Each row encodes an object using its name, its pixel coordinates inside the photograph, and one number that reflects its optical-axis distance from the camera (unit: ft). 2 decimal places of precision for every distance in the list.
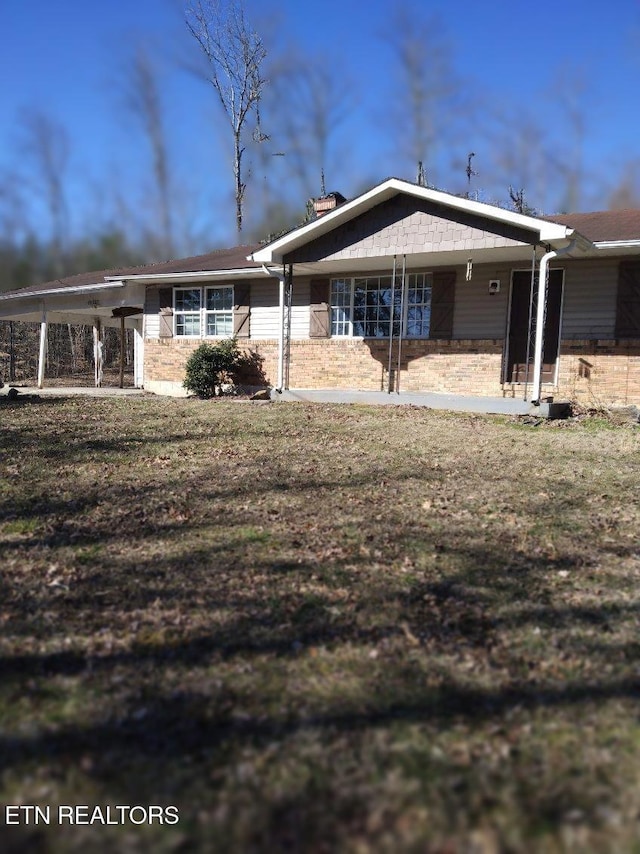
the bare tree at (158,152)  94.63
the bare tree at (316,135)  91.91
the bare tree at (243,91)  85.61
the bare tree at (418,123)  81.30
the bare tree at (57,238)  102.47
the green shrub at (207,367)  44.91
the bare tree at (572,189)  83.56
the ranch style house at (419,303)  35.73
